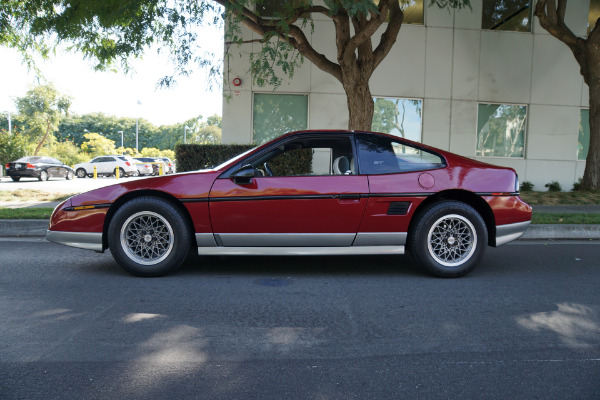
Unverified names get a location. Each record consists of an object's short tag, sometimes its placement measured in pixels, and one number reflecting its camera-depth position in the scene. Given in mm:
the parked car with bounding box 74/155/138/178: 34156
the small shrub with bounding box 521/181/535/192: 15656
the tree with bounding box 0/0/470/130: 9875
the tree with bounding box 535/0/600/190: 12703
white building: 14953
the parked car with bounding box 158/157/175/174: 42525
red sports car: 5035
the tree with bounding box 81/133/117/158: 62031
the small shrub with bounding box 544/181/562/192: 15719
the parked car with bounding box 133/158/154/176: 39138
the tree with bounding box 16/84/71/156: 44906
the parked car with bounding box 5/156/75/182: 25734
